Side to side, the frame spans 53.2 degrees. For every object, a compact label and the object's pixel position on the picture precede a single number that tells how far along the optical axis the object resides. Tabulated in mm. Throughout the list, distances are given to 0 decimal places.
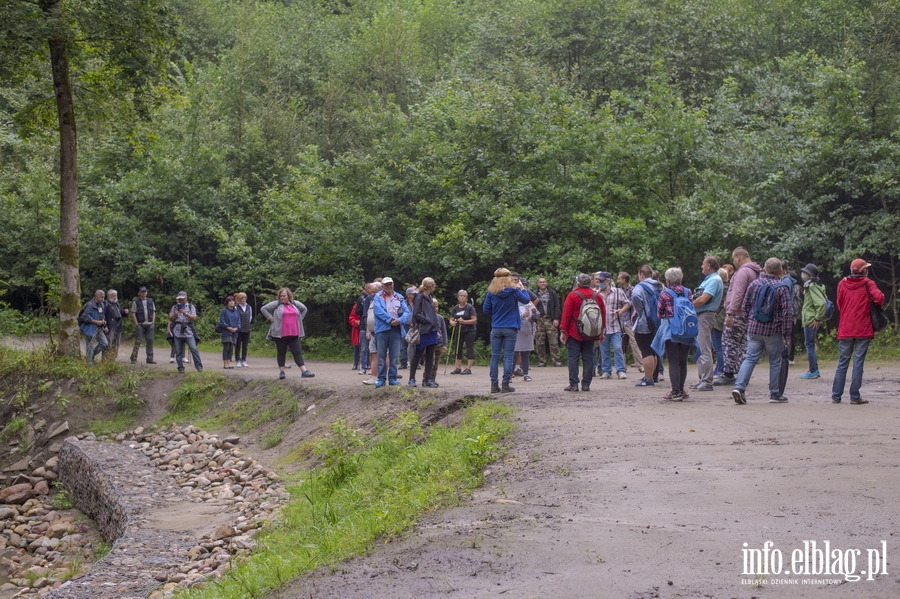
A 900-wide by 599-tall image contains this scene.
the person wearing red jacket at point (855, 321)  11953
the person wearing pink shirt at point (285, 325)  18125
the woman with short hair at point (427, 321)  14891
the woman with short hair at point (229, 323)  21375
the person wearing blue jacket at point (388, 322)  14852
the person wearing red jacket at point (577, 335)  13523
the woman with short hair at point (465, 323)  18297
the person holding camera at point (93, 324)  20562
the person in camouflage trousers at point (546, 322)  18953
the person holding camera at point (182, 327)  20656
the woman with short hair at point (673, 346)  12508
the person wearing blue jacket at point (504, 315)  13672
